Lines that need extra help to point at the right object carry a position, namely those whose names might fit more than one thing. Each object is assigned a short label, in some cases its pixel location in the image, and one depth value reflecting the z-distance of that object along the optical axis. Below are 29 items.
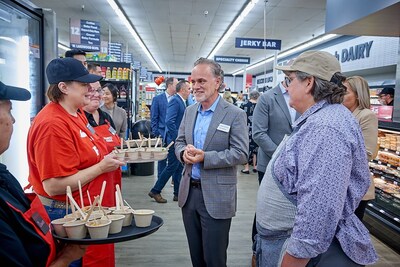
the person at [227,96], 9.02
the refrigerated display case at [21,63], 2.72
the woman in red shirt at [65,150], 1.71
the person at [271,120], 3.14
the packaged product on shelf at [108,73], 6.96
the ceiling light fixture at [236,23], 9.14
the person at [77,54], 3.57
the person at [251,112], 8.16
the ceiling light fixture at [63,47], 17.86
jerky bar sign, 10.23
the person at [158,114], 6.26
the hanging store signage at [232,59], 15.45
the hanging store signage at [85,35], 9.80
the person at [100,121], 2.71
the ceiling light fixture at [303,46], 13.25
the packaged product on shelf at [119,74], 6.95
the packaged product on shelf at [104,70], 6.91
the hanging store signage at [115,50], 11.08
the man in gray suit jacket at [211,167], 2.19
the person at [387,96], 6.38
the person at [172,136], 5.37
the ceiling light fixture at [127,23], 9.80
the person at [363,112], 2.88
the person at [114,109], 5.16
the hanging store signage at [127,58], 12.80
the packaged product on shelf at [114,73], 6.96
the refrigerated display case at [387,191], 3.98
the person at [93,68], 3.99
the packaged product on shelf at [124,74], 6.93
